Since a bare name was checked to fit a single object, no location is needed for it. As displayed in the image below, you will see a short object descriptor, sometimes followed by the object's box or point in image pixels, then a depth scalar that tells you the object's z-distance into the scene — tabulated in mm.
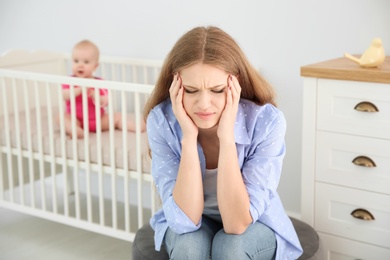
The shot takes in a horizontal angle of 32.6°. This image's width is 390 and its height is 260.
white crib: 2521
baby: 2783
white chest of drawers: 2092
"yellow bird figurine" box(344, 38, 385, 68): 2123
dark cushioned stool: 1922
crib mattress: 2514
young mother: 1692
